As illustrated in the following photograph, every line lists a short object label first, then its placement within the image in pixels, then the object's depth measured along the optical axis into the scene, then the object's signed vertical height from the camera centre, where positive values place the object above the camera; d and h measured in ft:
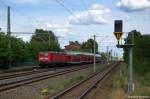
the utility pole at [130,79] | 82.37 -3.60
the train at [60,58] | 231.50 +2.44
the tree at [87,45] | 560.29 +24.58
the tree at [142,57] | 145.07 +1.73
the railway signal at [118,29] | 82.38 +6.54
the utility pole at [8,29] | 188.05 +15.22
